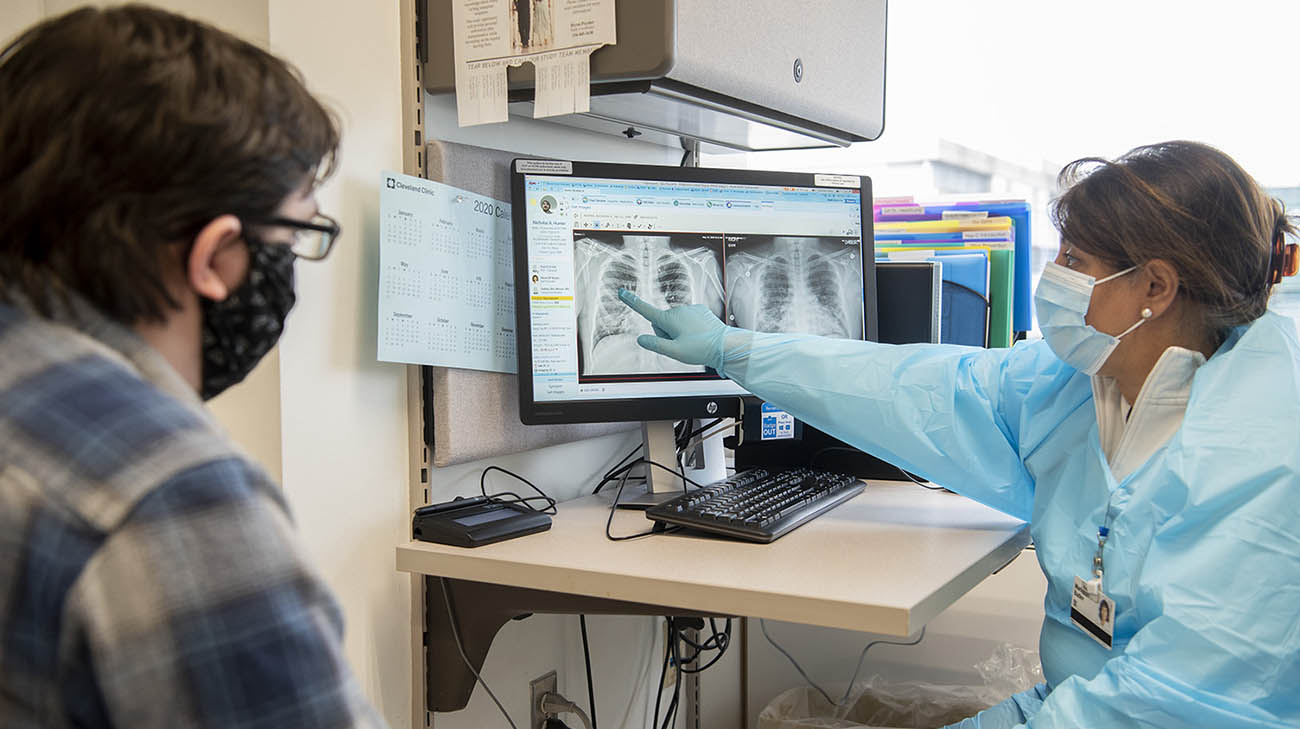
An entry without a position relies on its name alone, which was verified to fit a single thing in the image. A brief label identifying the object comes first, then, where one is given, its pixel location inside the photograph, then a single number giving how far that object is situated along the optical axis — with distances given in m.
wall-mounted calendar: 1.22
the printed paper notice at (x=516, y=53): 1.27
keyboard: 1.21
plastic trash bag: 1.75
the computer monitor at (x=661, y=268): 1.36
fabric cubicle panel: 1.30
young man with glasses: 0.48
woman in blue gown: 0.98
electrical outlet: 1.54
